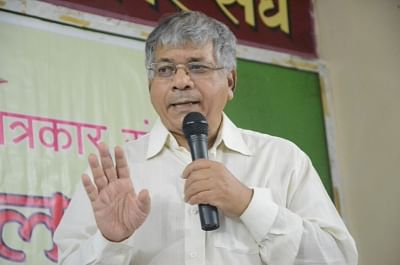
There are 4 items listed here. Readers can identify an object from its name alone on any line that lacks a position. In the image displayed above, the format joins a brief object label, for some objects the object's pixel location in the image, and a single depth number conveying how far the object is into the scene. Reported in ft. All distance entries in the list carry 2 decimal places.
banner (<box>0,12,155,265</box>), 7.97
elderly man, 4.94
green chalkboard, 10.52
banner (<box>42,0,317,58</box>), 9.66
